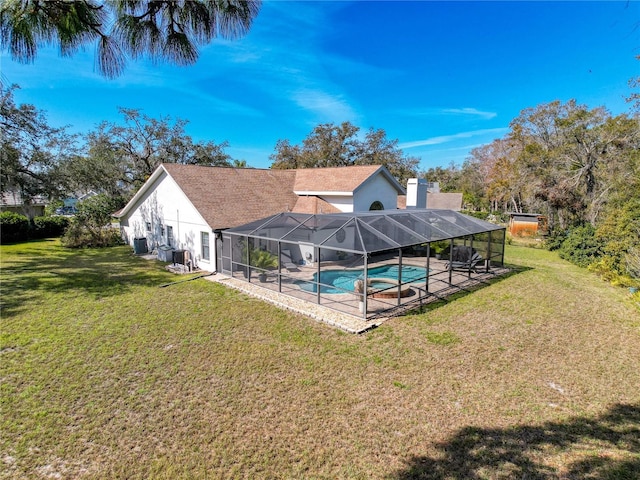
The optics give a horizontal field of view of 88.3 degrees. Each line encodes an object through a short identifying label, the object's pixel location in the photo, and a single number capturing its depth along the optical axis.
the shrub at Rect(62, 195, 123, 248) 21.94
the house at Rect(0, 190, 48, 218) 20.64
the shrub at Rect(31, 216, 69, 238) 26.17
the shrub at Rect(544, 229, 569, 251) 23.11
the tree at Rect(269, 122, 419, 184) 36.19
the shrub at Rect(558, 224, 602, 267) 17.86
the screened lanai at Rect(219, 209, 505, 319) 11.09
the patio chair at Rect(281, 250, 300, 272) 15.18
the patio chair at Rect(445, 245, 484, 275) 14.72
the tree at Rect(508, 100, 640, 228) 21.08
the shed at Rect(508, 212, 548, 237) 28.67
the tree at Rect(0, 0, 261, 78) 4.44
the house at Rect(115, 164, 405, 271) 15.82
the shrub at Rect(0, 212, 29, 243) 23.55
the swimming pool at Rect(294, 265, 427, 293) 13.03
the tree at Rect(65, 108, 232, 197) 27.44
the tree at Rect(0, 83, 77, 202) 16.16
